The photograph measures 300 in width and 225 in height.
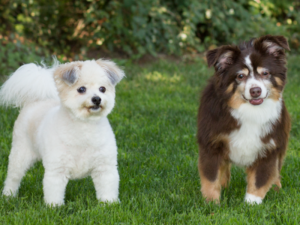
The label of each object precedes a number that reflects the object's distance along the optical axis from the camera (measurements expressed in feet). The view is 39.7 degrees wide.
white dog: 10.38
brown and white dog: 11.07
